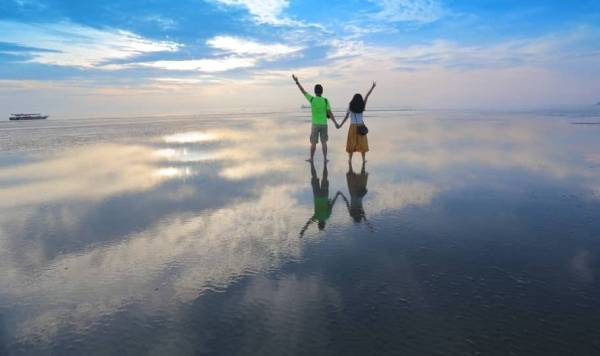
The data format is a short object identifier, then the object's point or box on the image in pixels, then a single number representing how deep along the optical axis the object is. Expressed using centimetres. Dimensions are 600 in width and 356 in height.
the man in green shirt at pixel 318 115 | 1208
